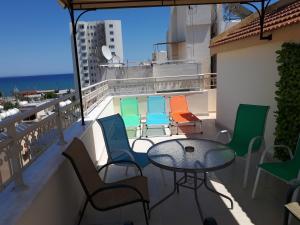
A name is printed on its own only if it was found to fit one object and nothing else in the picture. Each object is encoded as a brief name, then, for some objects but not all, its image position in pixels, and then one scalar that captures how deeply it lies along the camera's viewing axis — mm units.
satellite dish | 12898
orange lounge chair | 7055
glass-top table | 2852
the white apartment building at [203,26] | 14188
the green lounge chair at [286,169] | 2922
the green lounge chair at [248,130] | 3867
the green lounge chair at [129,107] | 7492
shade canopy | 4107
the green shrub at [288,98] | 3633
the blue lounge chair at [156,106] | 7570
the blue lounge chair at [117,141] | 3662
